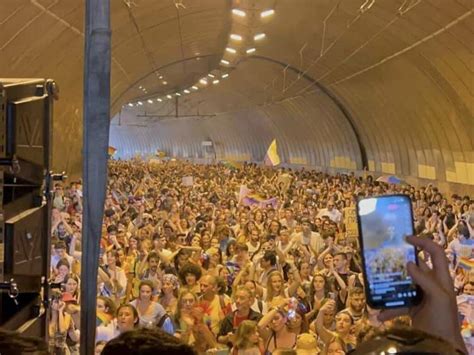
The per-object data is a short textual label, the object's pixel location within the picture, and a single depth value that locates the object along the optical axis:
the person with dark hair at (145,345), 2.38
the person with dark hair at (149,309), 8.69
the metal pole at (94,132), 3.93
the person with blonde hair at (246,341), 7.84
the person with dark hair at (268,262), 11.55
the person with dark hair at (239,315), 8.72
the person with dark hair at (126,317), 8.20
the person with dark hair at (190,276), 10.04
